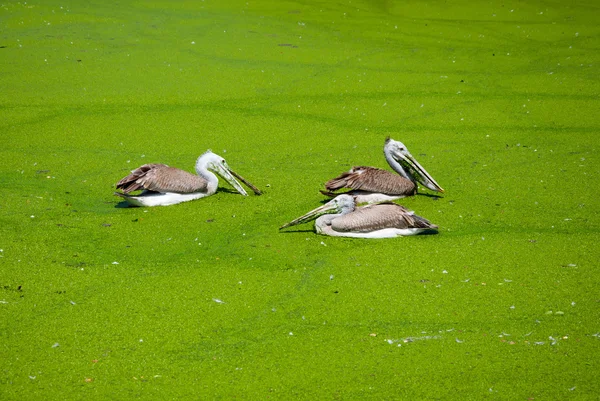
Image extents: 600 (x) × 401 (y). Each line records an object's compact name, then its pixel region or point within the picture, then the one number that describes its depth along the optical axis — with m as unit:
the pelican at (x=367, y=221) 11.45
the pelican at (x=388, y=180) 12.86
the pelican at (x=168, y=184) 12.63
